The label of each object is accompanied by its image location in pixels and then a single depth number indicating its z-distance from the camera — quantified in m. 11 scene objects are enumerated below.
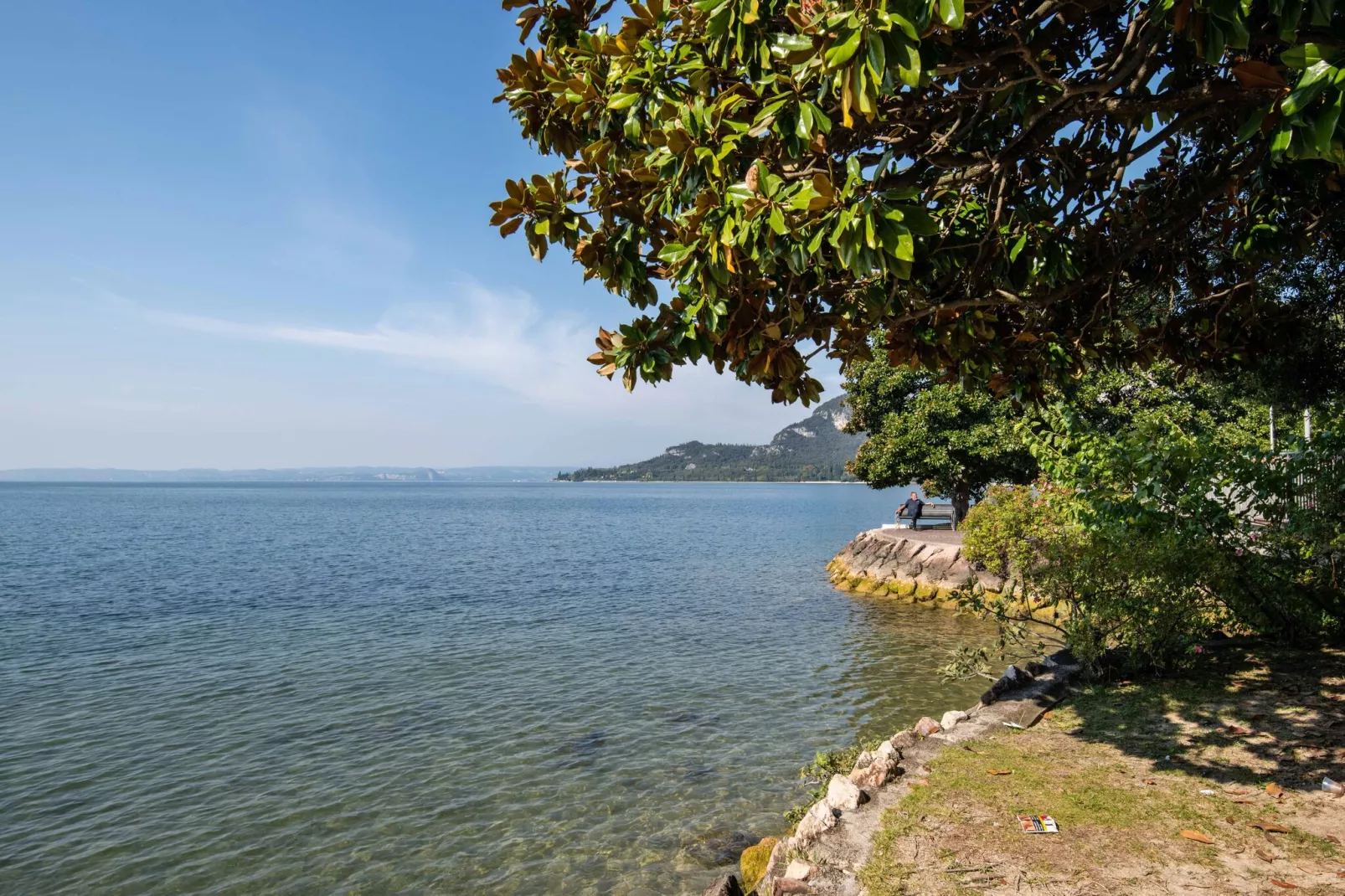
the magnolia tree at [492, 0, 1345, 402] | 3.54
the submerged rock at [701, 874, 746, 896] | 5.99
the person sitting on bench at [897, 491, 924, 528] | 33.56
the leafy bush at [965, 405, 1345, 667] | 8.91
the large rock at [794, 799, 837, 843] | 5.79
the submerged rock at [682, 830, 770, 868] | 7.75
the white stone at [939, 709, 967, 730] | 8.39
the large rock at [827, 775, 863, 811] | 6.24
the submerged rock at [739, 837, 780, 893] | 6.80
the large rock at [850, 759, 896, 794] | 6.71
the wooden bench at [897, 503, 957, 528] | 35.11
